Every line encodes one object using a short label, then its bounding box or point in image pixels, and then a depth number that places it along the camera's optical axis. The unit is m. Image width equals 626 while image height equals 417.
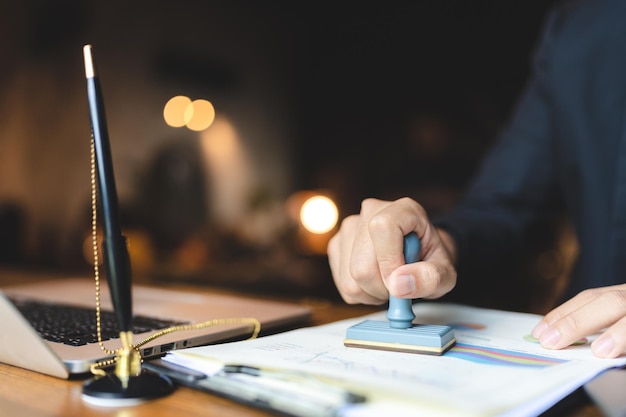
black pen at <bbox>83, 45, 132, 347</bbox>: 0.39
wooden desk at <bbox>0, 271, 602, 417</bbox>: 0.36
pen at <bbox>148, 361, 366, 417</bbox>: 0.33
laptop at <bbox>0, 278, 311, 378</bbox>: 0.41
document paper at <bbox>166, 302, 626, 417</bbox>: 0.33
